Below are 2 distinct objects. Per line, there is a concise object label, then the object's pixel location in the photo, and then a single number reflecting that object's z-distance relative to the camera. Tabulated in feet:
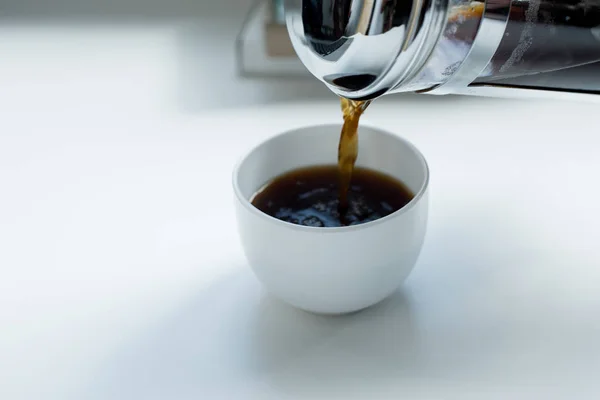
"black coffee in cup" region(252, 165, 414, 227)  1.77
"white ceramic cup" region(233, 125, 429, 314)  1.55
